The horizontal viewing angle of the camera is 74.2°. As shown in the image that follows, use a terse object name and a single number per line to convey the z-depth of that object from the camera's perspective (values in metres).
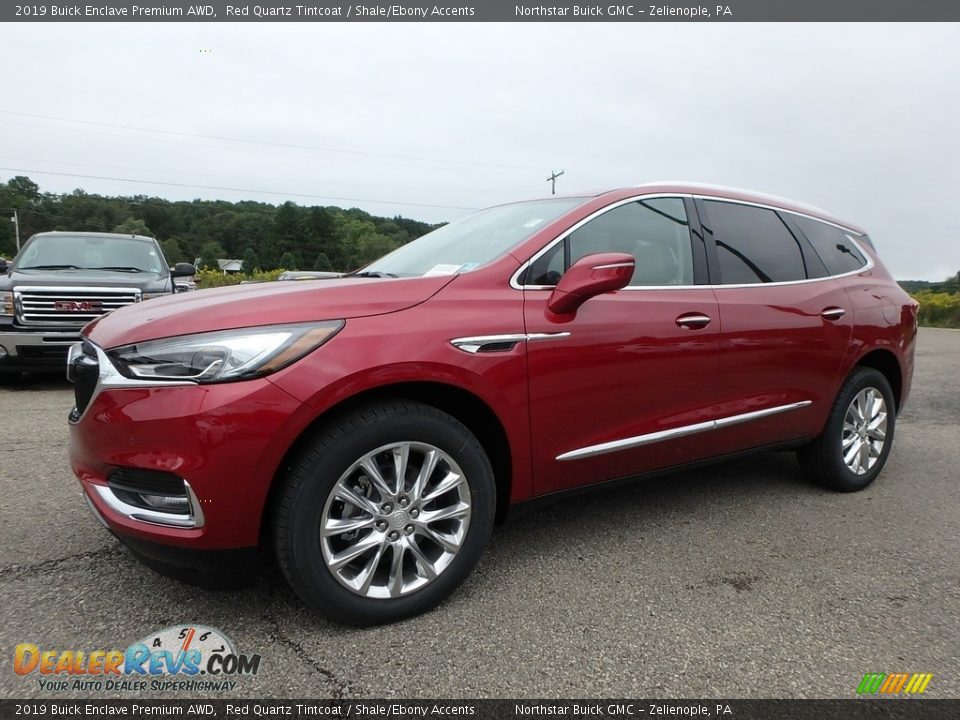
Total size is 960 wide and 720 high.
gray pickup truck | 6.10
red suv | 1.91
